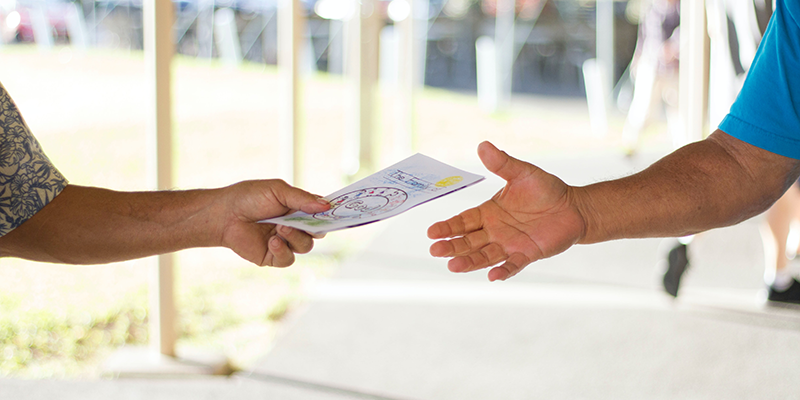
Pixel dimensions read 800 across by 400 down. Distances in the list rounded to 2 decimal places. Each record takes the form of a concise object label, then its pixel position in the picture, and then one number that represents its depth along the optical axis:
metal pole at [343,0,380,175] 6.17
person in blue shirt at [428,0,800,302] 1.57
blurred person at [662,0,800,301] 3.13
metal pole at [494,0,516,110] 12.18
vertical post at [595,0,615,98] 11.43
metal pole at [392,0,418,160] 7.09
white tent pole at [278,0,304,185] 4.18
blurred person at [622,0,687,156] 7.00
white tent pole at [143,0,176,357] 2.47
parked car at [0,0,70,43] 7.14
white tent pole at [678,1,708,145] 3.56
